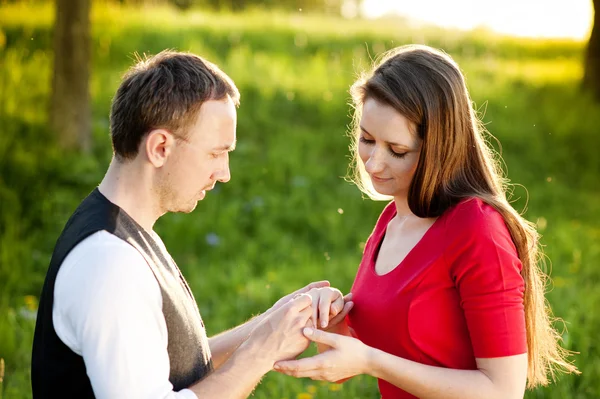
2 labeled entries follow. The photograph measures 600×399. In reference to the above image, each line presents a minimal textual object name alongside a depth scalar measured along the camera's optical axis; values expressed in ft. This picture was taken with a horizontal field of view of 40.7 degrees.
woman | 7.57
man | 6.46
